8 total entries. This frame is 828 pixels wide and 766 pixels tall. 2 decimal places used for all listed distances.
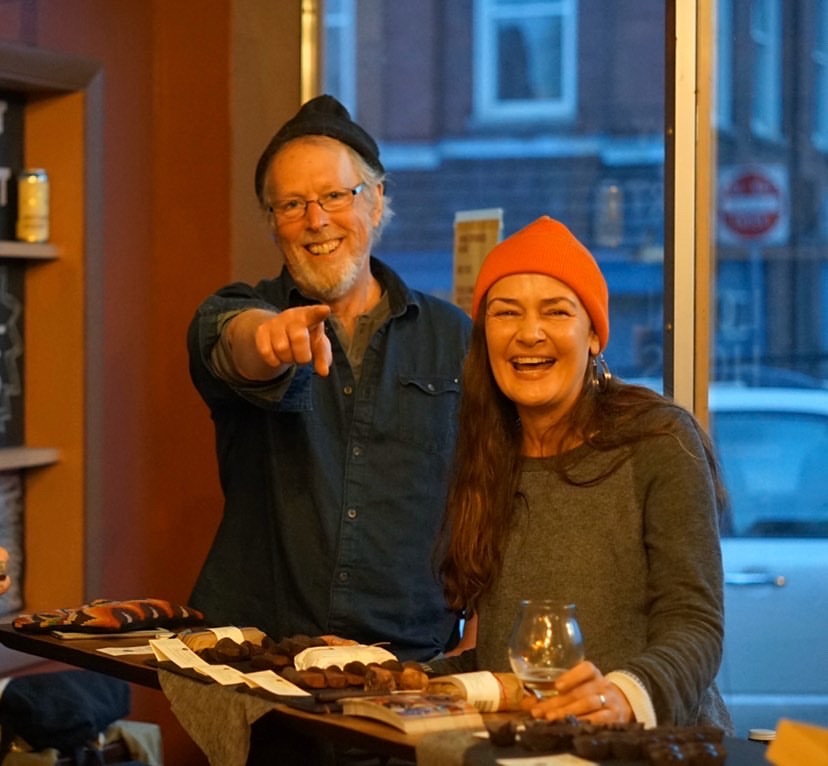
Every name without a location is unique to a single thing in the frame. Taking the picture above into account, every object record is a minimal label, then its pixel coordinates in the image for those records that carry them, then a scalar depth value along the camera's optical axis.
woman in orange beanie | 2.14
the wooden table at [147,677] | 1.86
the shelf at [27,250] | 3.77
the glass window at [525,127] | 3.98
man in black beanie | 2.86
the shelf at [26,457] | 3.78
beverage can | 3.87
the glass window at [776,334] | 3.77
